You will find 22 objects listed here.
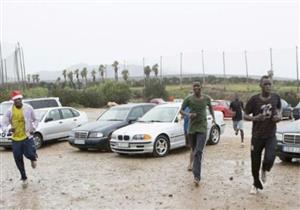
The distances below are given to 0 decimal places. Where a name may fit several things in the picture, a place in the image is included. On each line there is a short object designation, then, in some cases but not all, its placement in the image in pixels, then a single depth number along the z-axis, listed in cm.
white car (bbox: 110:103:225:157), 1247
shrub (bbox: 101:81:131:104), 5141
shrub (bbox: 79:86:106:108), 5074
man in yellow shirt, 920
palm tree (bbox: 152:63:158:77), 6831
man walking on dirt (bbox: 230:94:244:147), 1462
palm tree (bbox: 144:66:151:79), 6750
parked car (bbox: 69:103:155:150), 1417
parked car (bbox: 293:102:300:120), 2168
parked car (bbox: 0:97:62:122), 2050
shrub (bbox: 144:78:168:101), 5166
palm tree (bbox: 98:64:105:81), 8119
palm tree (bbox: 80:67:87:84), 8262
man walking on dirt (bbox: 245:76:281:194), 751
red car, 3225
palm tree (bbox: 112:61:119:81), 7822
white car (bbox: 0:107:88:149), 1606
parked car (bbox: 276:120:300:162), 1034
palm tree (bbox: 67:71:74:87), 8157
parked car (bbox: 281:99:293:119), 3013
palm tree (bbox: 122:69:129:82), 7088
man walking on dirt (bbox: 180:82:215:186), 859
